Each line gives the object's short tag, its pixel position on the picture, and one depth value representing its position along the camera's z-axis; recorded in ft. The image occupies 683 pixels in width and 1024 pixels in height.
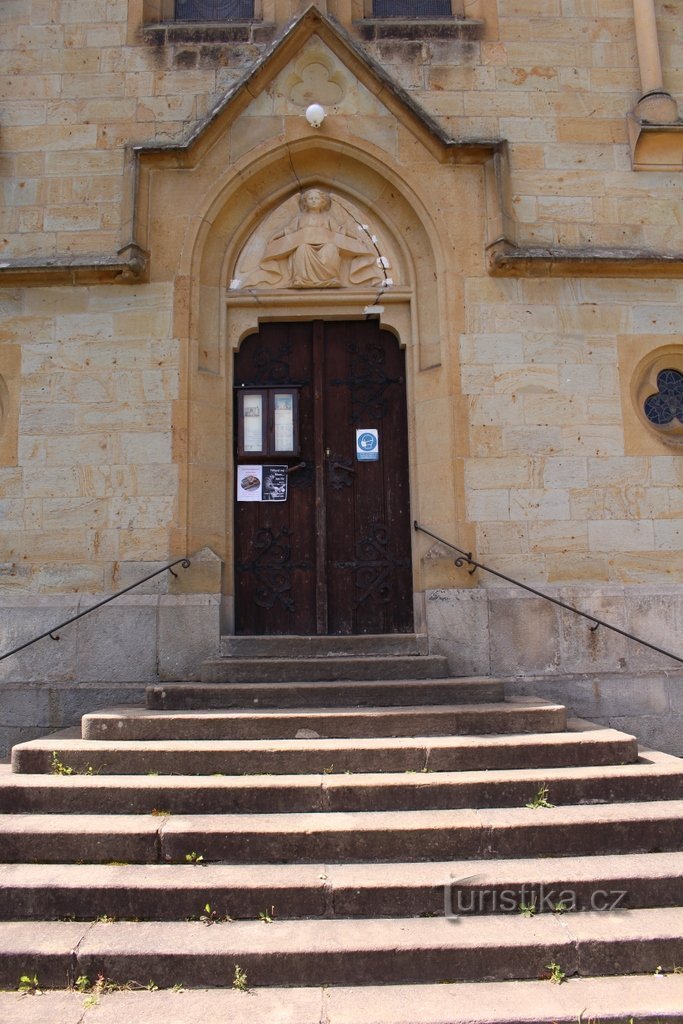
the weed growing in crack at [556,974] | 10.82
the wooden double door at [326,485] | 22.89
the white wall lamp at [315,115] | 23.15
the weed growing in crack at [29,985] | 10.77
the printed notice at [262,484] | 23.29
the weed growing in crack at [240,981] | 10.67
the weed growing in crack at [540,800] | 14.03
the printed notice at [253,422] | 23.41
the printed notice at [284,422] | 23.44
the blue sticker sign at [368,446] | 23.53
